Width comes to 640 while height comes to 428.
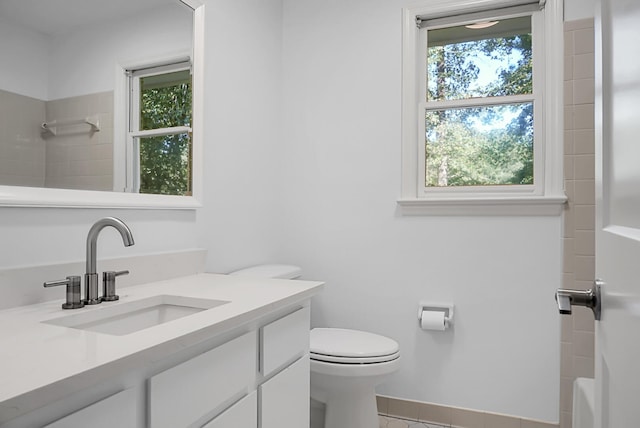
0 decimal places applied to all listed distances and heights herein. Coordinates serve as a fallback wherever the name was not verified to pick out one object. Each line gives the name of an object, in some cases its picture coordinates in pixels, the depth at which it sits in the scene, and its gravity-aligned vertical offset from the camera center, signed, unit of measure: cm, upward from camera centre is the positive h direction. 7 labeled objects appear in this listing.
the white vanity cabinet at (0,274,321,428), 66 -31
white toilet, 172 -65
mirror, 112 +36
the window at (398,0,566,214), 200 +55
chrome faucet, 114 -14
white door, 47 +1
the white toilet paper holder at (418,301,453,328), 207 -47
